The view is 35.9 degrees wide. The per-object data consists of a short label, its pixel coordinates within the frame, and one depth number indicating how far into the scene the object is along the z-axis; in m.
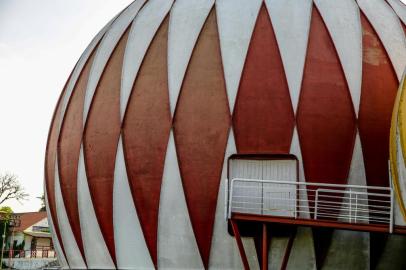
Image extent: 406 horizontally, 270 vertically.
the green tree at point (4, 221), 58.89
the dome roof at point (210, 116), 17.36
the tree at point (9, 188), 70.44
